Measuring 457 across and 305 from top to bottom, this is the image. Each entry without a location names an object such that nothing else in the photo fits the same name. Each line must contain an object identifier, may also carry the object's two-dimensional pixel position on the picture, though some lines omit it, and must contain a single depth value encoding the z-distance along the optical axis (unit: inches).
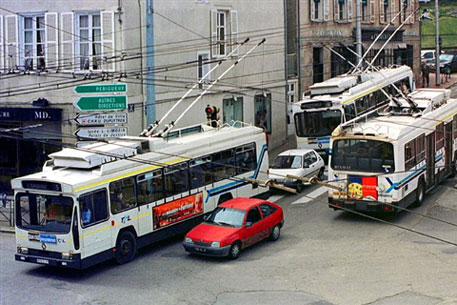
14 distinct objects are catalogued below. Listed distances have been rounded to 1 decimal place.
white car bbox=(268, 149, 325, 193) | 1142.3
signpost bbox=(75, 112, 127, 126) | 1009.5
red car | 823.1
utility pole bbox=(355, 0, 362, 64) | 1496.2
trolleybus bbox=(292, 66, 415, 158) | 1252.5
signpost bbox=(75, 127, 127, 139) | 1002.7
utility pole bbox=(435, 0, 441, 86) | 1991.9
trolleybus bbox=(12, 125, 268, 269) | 784.9
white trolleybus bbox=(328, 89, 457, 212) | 947.3
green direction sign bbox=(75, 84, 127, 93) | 975.6
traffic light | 1289.4
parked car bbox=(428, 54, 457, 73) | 2325.3
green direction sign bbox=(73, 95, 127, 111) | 967.6
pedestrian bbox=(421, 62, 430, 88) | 2100.1
